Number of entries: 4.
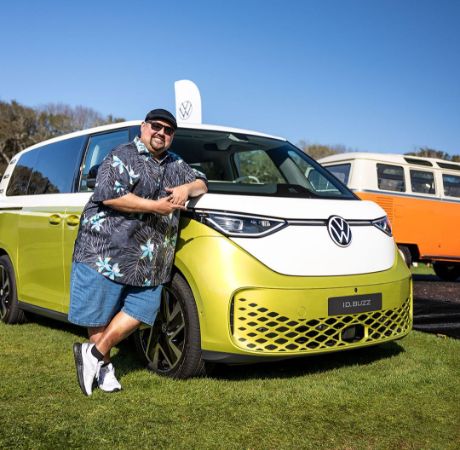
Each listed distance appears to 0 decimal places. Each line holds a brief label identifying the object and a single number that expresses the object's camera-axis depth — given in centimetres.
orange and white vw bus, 1159
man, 362
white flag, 908
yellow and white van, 365
